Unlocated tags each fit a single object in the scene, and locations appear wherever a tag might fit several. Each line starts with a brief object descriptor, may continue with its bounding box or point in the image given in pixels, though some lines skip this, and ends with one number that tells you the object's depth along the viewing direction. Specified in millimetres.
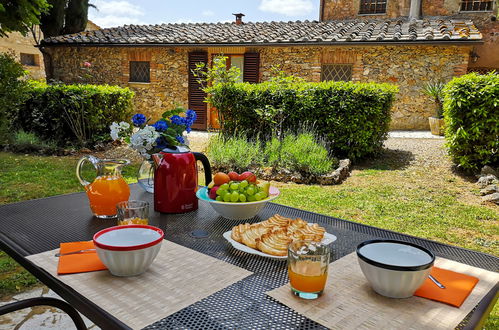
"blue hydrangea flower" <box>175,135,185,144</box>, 1801
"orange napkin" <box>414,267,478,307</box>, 988
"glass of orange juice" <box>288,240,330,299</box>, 969
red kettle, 1646
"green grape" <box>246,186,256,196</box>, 1592
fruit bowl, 1565
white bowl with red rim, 1049
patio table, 892
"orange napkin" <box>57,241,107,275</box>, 1111
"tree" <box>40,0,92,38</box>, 14039
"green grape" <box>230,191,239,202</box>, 1563
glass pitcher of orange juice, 1601
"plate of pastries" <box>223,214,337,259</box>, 1243
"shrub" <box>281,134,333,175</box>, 5629
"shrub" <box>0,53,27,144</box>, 5289
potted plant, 8898
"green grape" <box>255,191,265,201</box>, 1595
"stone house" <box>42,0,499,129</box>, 9727
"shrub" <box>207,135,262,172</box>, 5919
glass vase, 2018
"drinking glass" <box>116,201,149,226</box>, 1379
